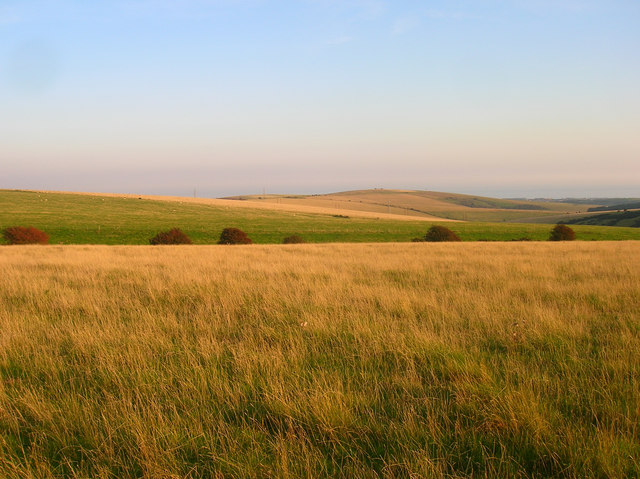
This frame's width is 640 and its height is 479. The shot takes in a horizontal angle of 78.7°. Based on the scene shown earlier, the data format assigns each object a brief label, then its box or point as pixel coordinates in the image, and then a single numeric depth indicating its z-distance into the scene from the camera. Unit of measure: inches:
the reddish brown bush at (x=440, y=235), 1531.7
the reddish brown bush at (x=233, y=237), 1282.0
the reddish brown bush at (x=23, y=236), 1178.0
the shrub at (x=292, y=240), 1389.9
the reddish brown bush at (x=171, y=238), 1206.6
